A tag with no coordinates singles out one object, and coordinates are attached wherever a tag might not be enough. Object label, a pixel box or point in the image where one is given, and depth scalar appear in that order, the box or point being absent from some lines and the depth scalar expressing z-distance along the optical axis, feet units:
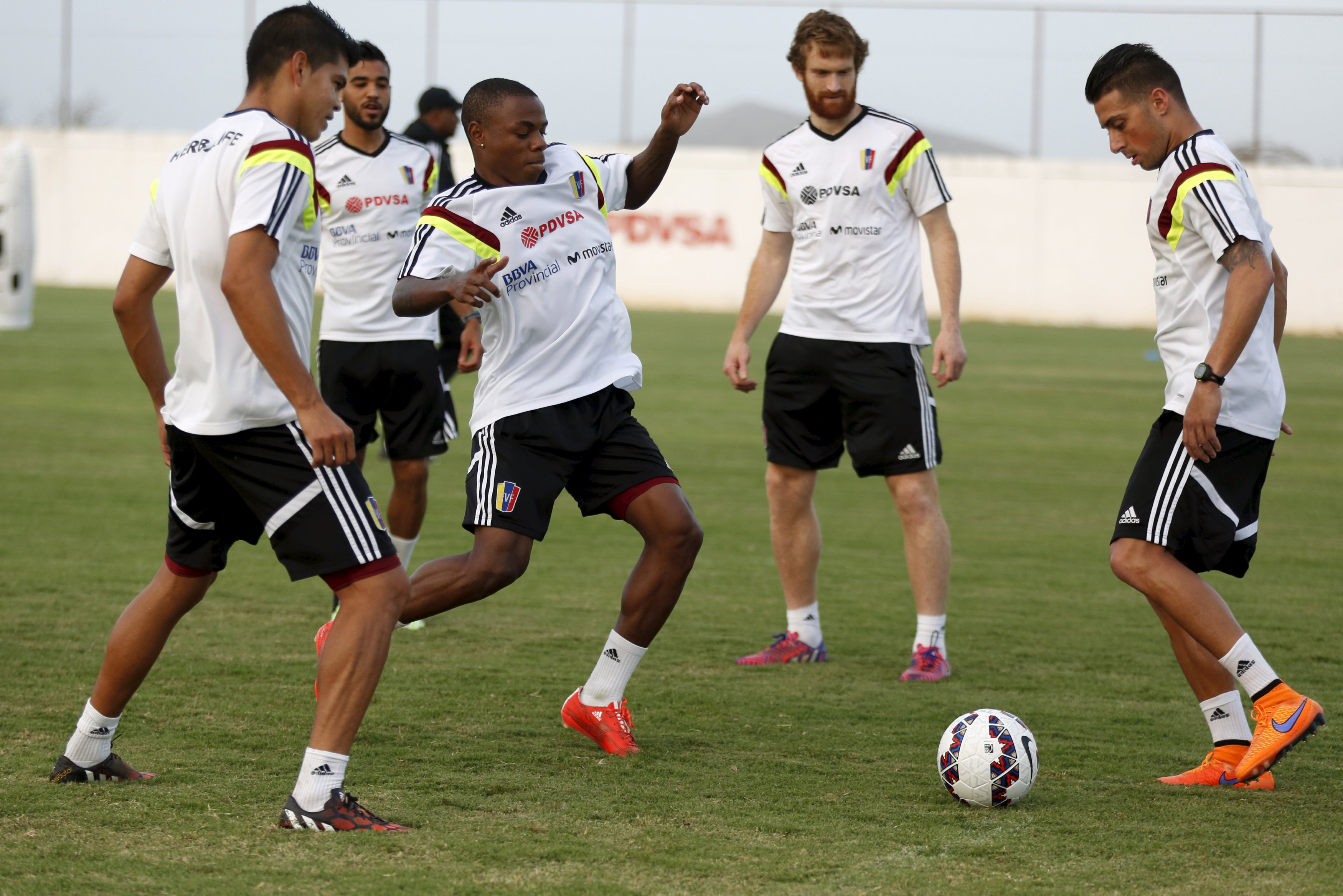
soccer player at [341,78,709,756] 31.12
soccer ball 27.22
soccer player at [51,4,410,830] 23.81
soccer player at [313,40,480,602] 44.96
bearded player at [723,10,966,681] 40.24
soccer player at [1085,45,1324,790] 27.73
